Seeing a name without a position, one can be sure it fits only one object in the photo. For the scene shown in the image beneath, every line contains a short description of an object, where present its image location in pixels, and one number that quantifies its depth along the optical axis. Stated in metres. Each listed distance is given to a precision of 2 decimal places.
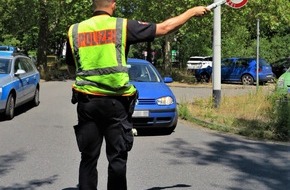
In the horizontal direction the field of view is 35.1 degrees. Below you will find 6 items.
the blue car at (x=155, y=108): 9.28
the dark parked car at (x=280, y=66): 30.47
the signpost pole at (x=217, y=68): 12.60
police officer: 3.51
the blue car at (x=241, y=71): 25.76
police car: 11.08
